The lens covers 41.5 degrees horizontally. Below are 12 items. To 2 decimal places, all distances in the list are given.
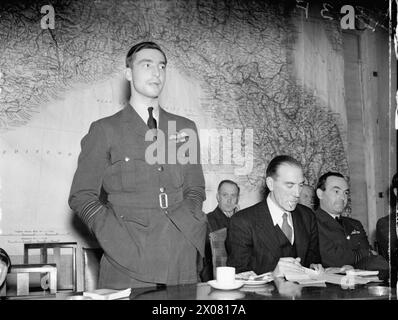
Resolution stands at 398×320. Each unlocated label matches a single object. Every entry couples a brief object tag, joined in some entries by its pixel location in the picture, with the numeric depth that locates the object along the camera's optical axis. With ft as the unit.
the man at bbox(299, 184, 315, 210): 14.60
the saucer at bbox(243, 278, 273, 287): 6.79
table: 6.08
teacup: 6.55
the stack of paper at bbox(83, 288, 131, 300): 5.88
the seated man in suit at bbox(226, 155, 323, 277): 8.87
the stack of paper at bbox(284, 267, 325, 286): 6.89
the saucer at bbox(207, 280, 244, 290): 6.52
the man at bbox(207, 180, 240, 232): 13.83
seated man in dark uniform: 11.05
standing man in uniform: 8.96
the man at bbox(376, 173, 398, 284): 11.98
